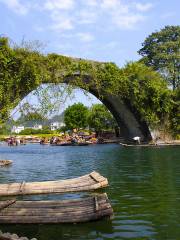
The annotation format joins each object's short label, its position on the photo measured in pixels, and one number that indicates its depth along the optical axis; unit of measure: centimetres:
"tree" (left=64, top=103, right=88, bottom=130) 11131
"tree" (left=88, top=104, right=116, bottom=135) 9150
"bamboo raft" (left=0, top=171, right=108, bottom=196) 1852
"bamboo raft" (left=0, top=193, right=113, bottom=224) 1338
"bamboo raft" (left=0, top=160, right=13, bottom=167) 3481
